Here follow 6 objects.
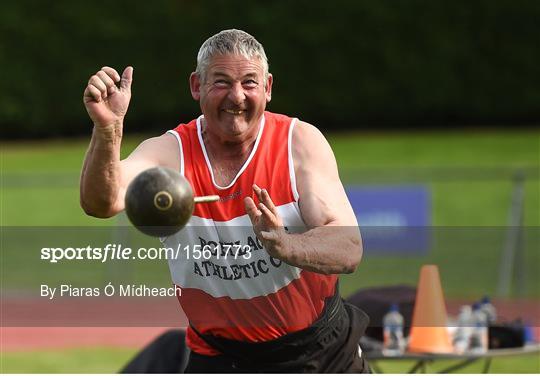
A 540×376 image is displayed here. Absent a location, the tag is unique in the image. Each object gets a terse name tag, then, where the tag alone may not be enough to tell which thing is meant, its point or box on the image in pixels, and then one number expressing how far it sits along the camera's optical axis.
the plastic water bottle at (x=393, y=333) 13.29
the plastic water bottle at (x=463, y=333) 13.42
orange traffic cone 13.19
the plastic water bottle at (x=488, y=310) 14.21
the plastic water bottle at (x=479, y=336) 13.37
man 8.46
